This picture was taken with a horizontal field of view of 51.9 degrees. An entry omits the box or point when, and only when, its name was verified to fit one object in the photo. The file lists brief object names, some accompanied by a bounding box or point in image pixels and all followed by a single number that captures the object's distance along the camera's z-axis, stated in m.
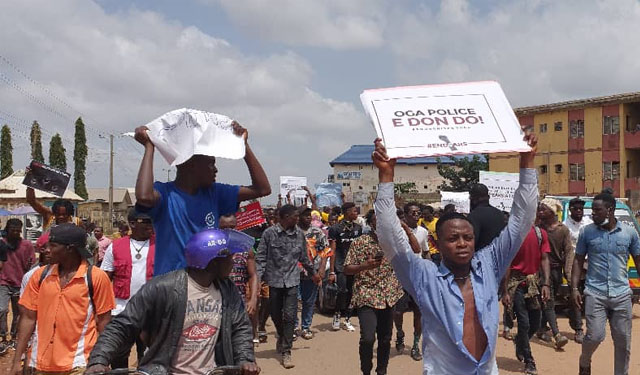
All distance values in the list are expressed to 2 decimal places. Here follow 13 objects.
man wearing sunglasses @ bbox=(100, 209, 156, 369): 6.12
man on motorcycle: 3.35
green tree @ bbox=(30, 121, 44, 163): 48.79
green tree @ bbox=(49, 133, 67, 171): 58.75
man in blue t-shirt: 3.61
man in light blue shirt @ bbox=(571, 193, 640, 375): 6.36
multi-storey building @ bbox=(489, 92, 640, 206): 42.69
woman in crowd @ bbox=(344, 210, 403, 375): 6.63
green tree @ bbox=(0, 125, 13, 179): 51.94
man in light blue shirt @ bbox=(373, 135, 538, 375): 3.24
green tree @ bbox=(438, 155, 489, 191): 48.56
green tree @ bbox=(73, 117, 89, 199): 61.00
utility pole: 43.31
